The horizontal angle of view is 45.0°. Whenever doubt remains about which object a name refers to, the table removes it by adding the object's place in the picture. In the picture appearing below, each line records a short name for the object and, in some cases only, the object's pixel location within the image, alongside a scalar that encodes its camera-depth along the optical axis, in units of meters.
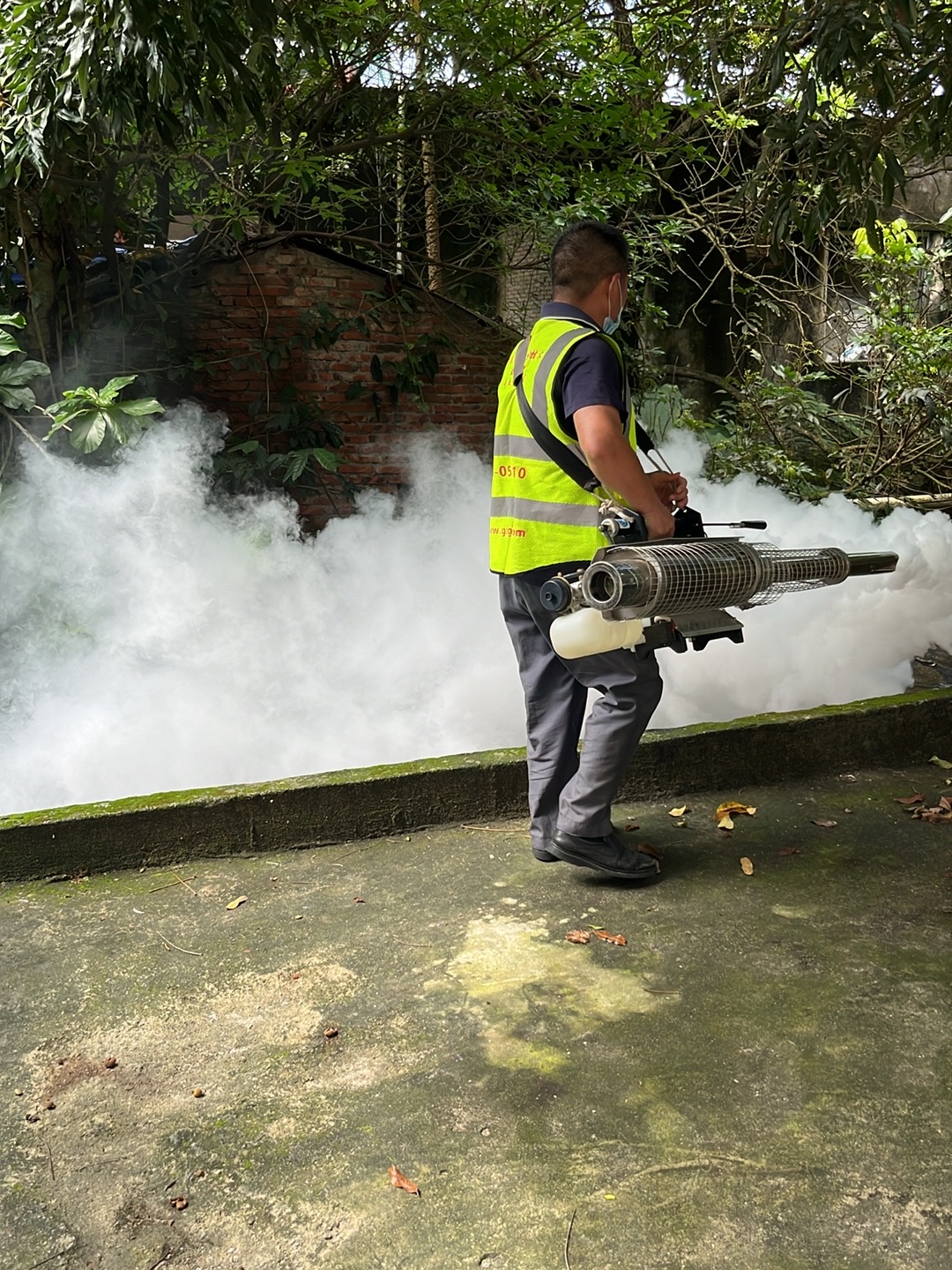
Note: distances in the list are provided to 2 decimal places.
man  3.48
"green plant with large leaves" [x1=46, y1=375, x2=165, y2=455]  6.03
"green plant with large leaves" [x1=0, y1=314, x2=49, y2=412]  6.07
